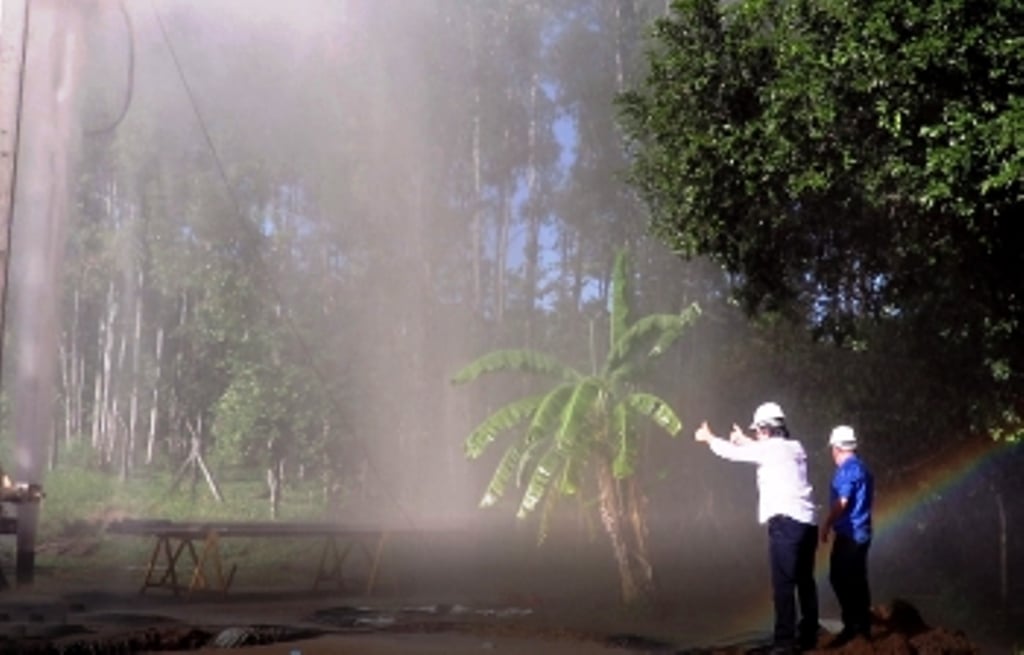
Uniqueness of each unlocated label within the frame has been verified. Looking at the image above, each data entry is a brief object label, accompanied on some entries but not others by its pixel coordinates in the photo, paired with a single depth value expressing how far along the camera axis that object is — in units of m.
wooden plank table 17.45
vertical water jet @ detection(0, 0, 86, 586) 19.61
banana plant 17.11
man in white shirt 7.68
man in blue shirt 8.09
